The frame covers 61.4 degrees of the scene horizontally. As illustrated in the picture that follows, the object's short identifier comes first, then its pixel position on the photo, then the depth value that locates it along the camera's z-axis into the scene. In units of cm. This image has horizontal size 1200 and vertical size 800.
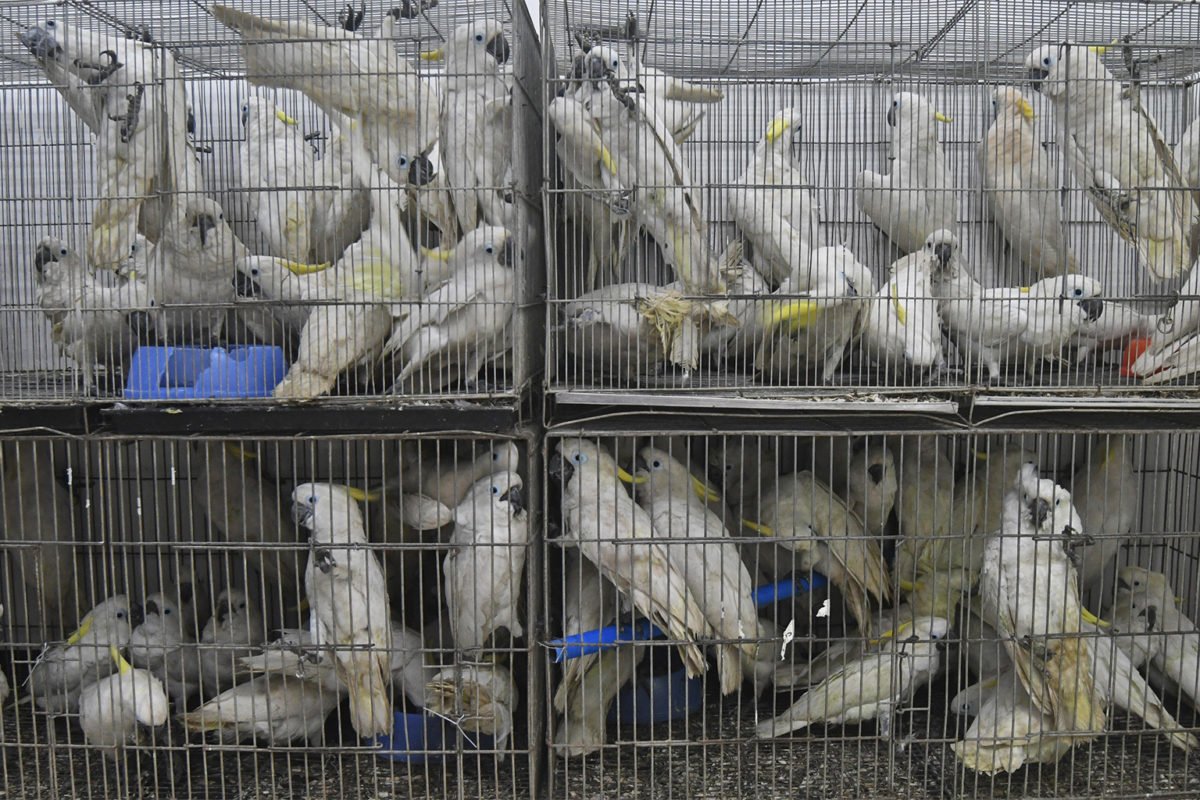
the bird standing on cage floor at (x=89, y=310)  281
